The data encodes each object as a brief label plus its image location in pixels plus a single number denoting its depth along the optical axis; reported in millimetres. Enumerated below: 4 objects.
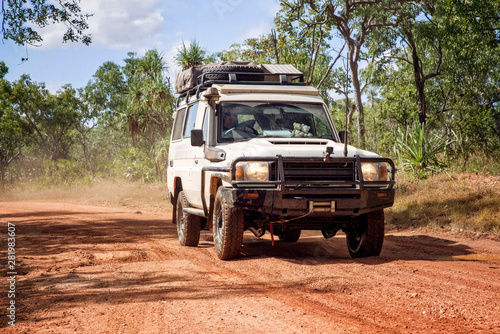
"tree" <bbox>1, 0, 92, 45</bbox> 12938
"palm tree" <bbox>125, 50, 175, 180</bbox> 27266
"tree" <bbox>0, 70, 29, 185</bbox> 32359
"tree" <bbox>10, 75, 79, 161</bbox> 39250
